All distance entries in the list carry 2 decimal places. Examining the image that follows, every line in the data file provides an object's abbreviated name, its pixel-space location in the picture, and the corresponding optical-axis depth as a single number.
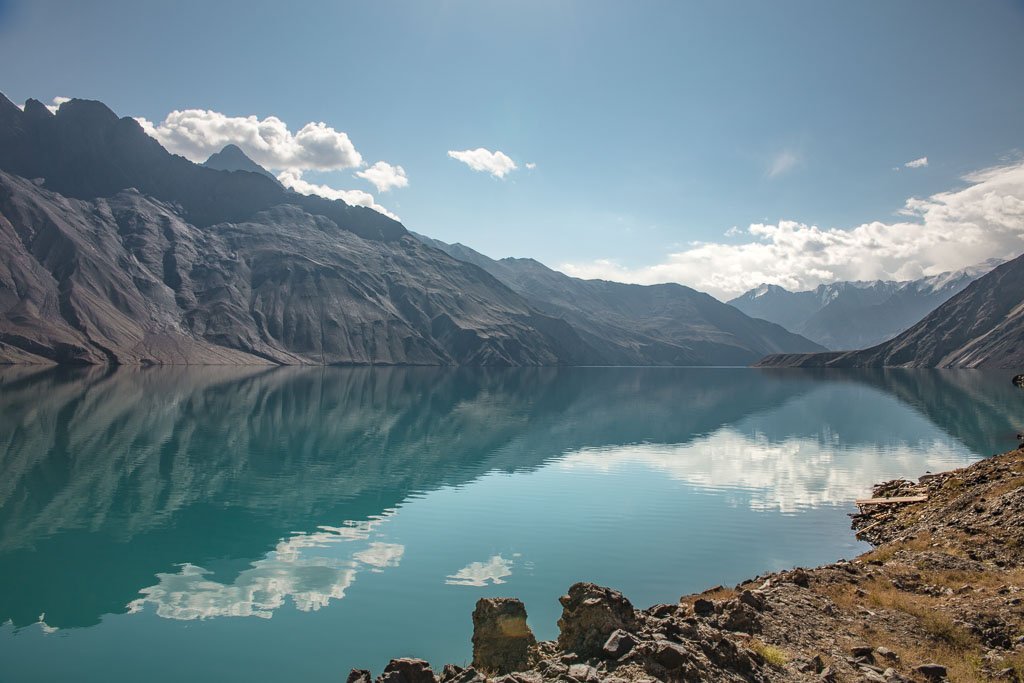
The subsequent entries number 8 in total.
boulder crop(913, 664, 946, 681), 13.87
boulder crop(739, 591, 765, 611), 17.31
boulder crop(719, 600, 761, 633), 16.09
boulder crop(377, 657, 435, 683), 12.74
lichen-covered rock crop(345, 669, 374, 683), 13.38
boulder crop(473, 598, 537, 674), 13.68
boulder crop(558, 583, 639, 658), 12.93
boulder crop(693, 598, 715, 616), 17.33
